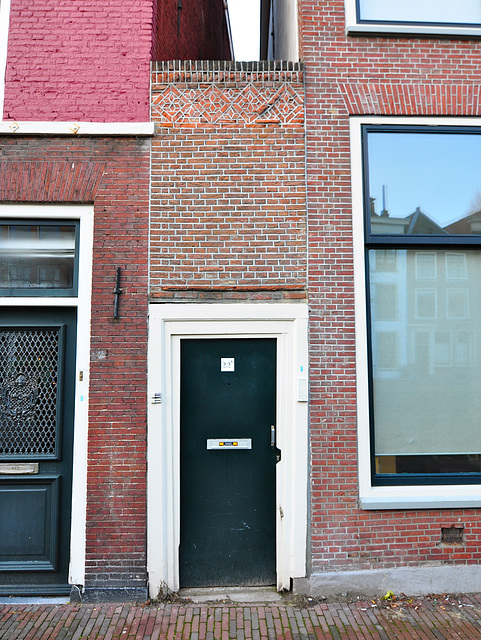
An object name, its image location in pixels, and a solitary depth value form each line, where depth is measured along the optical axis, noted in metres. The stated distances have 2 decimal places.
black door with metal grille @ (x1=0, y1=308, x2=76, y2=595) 4.68
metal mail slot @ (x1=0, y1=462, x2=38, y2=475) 4.70
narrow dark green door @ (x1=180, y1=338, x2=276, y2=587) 4.75
